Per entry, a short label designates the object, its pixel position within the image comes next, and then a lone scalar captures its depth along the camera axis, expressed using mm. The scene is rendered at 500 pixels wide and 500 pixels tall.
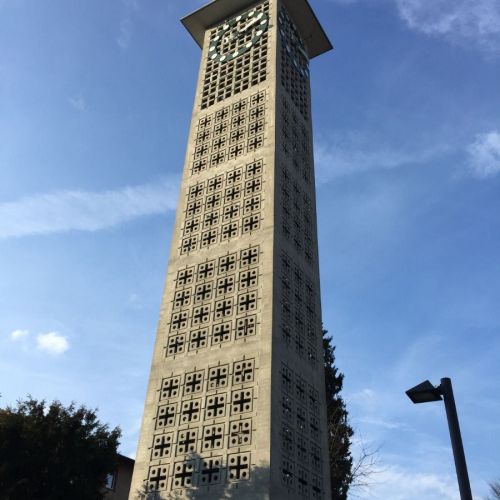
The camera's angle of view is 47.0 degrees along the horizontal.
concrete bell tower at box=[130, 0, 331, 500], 20312
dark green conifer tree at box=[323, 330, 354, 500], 29422
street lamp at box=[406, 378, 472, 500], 8164
